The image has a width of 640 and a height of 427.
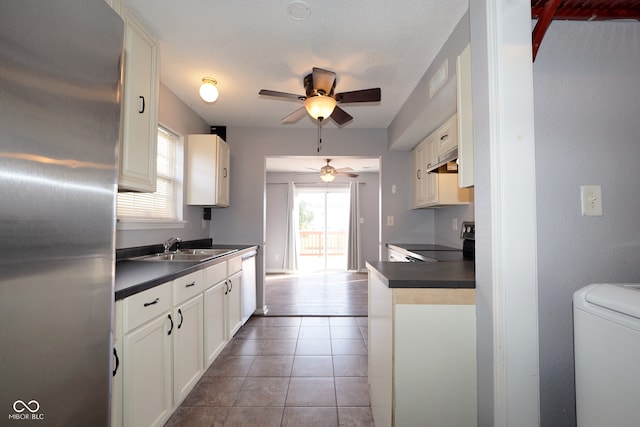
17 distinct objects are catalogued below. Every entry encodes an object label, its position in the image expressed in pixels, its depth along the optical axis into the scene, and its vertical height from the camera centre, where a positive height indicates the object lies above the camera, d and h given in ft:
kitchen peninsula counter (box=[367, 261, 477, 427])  3.86 -1.81
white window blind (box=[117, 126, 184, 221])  7.61 +1.01
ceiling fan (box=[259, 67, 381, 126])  6.86 +3.25
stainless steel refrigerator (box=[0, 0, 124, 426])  1.85 +0.11
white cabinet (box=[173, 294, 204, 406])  5.56 -2.72
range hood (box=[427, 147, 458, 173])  5.73 +1.35
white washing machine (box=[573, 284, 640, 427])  2.48 -1.28
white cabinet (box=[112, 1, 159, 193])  5.26 +2.29
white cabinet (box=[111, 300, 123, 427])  3.90 -2.12
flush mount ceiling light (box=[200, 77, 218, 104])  7.14 +3.37
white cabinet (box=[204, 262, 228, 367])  7.00 -2.41
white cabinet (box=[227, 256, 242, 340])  8.57 -2.43
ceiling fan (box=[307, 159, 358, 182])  16.07 +2.98
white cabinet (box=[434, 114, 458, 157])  7.94 +2.62
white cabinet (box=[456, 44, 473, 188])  4.22 +1.58
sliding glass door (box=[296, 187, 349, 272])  22.15 -0.21
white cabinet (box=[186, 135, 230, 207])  10.02 +1.89
